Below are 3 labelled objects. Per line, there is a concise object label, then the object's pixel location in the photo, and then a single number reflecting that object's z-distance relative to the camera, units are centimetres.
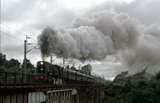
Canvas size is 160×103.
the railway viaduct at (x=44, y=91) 2198
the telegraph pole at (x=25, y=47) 5145
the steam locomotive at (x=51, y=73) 3704
